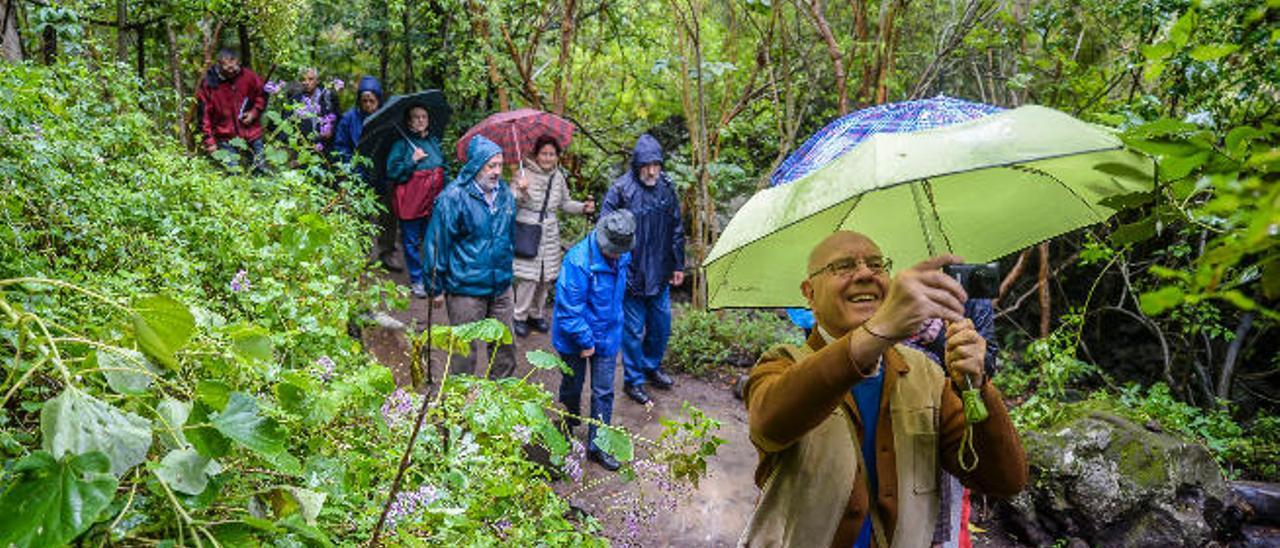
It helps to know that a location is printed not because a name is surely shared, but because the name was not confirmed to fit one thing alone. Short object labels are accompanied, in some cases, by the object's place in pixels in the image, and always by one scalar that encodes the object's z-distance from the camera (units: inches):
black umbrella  304.0
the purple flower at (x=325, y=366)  108.8
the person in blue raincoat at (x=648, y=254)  269.0
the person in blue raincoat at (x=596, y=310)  214.1
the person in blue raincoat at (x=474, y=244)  225.3
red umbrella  287.6
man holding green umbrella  84.7
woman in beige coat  287.4
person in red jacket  323.3
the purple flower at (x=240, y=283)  126.1
